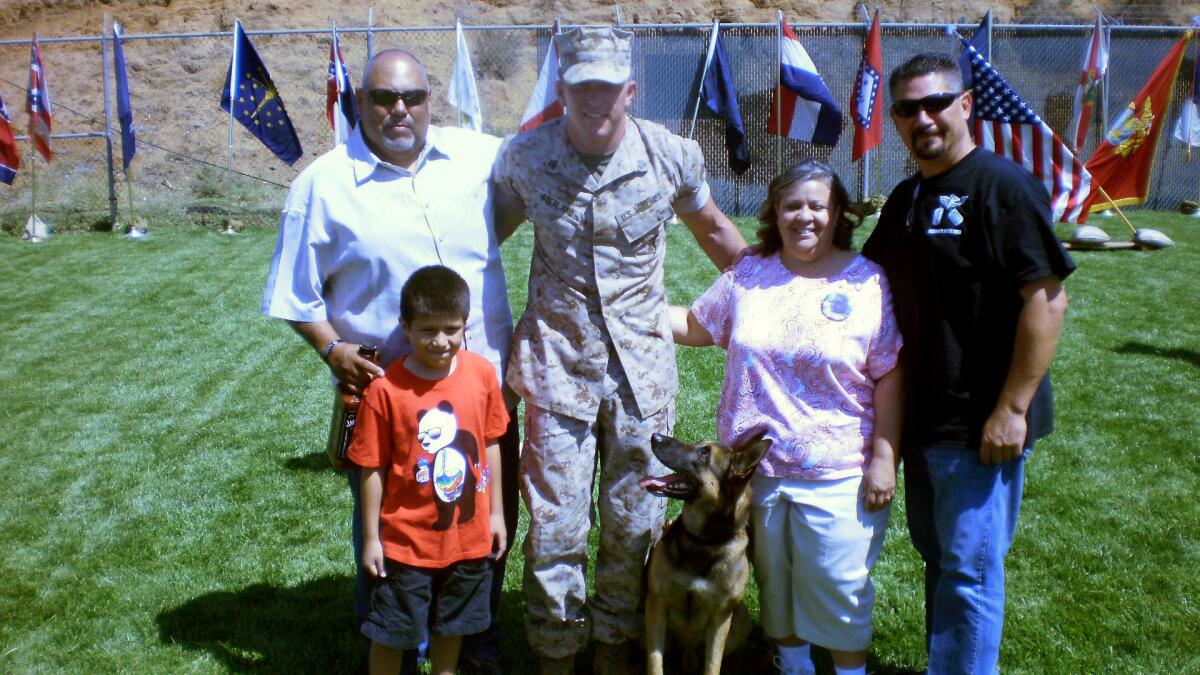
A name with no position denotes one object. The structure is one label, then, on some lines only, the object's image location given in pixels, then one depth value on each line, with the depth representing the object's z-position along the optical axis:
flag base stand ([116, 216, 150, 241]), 14.22
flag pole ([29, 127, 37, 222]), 14.30
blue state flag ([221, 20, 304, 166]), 13.19
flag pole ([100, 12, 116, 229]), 14.75
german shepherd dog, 3.10
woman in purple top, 3.01
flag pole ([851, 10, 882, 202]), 14.62
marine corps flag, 11.88
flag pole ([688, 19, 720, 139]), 13.73
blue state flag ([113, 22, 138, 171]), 14.01
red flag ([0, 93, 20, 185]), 13.34
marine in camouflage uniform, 3.10
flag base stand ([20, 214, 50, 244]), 14.22
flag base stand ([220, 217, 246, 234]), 14.60
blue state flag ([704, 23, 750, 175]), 13.82
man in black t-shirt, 2.69
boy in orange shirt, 3.02
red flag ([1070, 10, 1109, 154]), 14.82
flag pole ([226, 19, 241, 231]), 13.08
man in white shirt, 3.12
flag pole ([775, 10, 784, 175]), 12.70
